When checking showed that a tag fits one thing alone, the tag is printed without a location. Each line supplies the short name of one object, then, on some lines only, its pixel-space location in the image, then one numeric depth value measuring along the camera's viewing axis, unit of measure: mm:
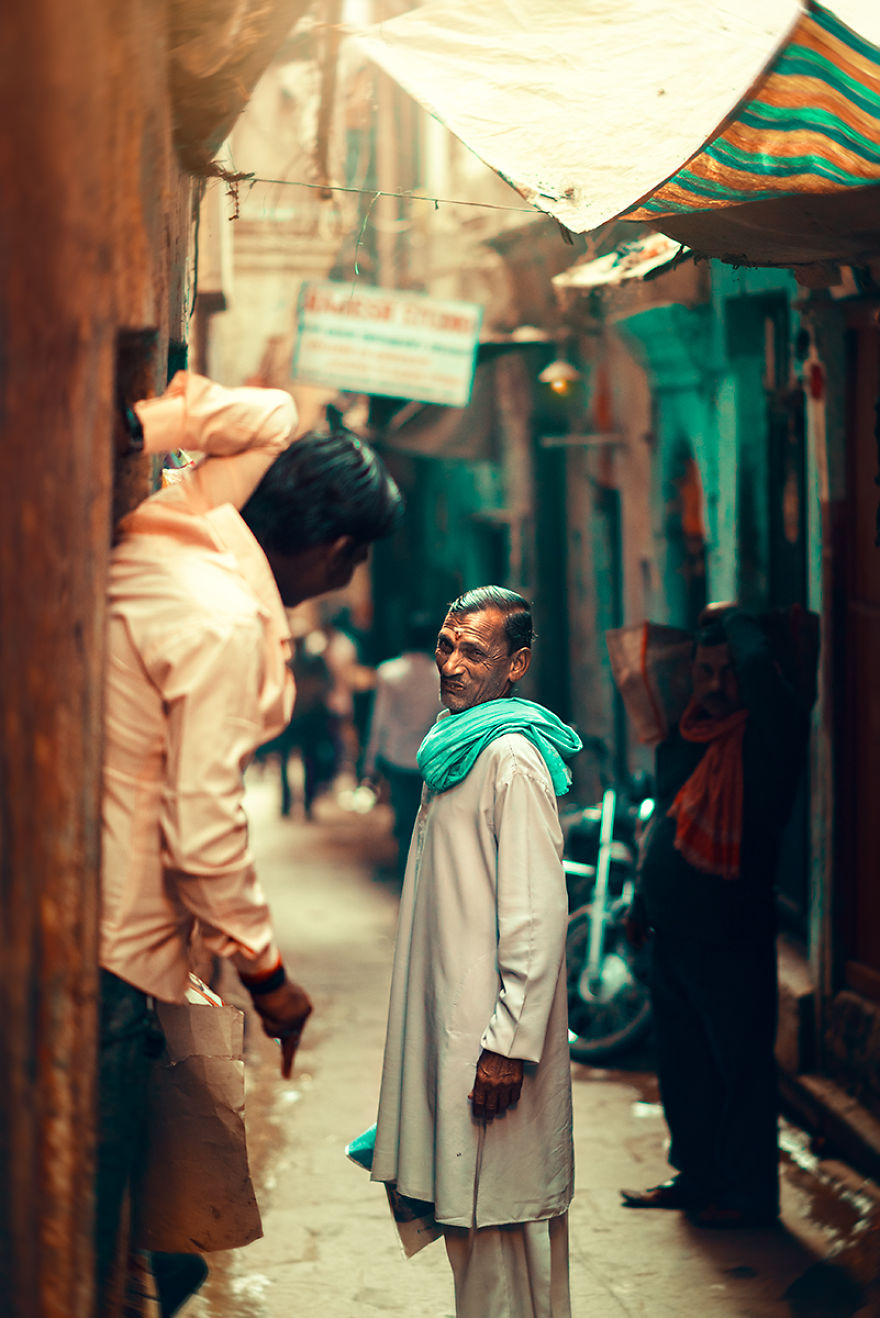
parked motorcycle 6578
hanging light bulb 9289
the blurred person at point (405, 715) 10227
